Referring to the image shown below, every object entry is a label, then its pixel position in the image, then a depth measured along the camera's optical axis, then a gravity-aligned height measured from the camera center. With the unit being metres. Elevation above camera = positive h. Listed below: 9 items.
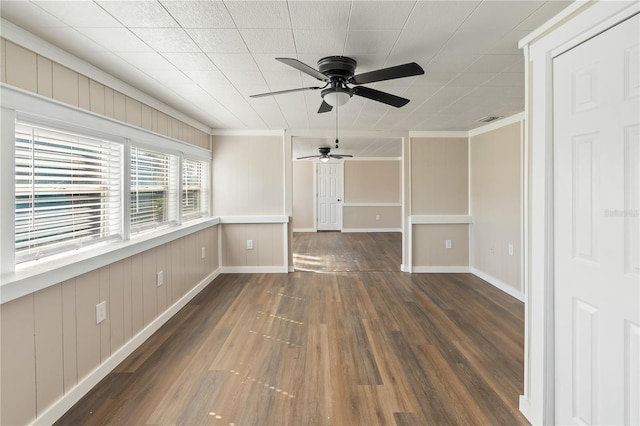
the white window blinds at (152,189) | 2.79 +0.25
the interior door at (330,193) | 9.15 +0.58
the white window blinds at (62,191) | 1.69 +0.15
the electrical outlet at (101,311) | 2.09 -0.71
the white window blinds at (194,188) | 3.91 +0.34
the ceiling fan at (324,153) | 5.94 +1.24
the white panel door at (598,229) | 1.22 -0.09
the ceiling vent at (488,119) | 3.79 +1.21
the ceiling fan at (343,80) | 1.89 +0.87
